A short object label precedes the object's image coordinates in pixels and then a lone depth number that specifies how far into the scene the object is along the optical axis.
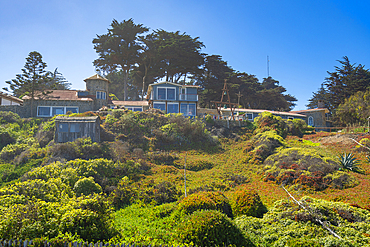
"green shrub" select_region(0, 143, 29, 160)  20.70
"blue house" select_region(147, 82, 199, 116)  36.75
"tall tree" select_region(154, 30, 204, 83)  45.38
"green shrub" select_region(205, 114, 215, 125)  30.66
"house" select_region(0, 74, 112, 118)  33.22
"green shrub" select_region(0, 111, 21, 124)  27.97
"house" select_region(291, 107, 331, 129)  44.31
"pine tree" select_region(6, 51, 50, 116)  31.31
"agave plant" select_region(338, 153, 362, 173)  15.30
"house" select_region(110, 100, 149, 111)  38.94
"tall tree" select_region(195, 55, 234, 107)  48.24
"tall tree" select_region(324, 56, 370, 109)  40.91
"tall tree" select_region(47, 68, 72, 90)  59.35
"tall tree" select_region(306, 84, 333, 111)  63.44
